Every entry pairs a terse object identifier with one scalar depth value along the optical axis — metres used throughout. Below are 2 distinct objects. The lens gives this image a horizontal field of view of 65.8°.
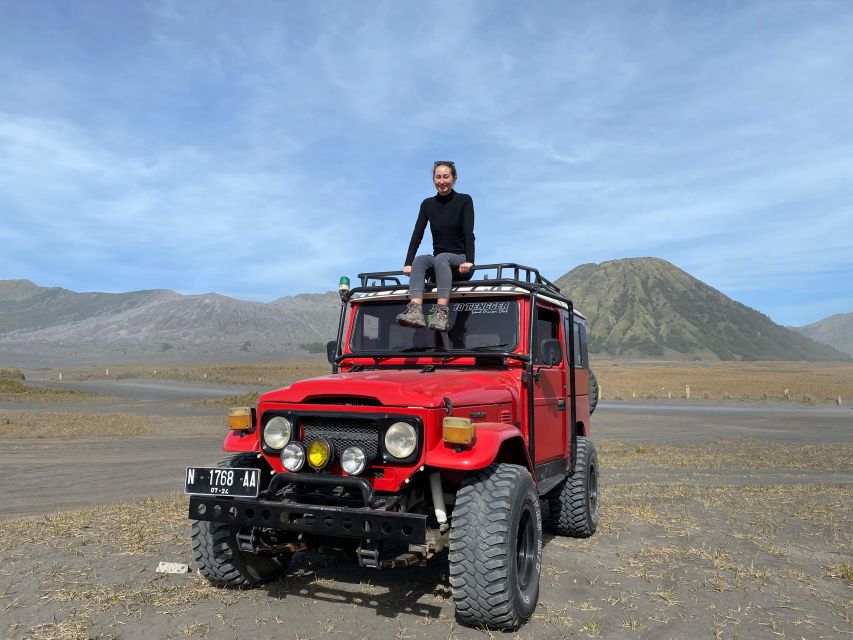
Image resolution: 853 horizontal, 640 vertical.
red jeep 4.32
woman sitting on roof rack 5.85
